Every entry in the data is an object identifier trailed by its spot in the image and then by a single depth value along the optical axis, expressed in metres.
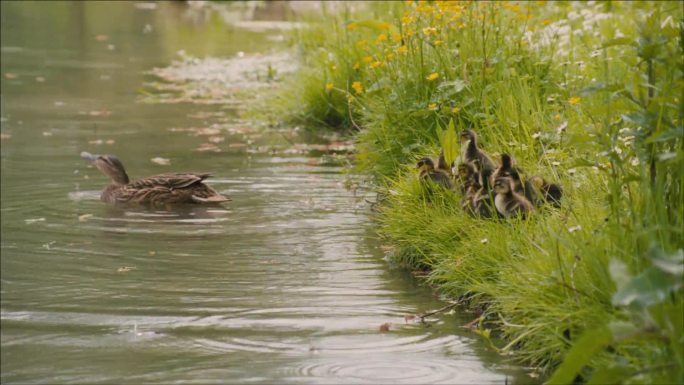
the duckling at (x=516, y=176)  14.91
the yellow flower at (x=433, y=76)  17.95
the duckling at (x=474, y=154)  15.85
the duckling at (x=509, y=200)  14.53
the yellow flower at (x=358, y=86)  20.16
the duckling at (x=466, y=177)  15.77
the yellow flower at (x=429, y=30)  18.80
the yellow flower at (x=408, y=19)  19.78
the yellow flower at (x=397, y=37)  20.23
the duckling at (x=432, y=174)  16.30
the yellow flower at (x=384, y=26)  22.17
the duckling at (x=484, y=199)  15.09
